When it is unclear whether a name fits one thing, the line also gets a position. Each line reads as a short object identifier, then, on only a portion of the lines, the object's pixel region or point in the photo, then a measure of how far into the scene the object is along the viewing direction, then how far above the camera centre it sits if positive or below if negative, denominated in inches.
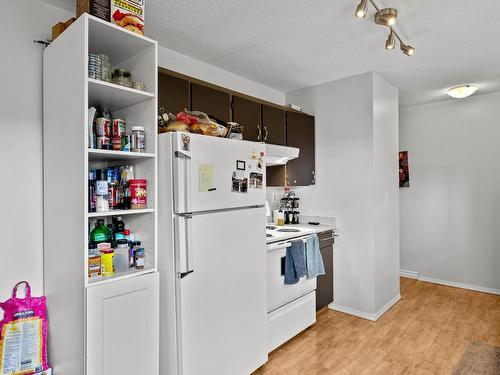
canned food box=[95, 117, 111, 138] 67.1 +14.4
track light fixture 77.8 +43.1
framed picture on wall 184.5 +11.5
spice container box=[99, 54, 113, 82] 67.3 +27.2
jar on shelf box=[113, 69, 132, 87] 70.6 +26.3
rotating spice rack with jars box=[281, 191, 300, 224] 148.8 -7.2
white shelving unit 60.7 -4.9
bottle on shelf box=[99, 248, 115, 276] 65.0 -13.8
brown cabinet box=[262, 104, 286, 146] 123.9 +27.0
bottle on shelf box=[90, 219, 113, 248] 68.6 -8.8
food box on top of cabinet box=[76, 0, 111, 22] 62.6 +37.5
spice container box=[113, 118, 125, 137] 69.6 +14.8
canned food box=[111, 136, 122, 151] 69.2 +11.2
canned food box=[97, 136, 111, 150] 66.8 +11.0
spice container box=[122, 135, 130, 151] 70.8 +11.5
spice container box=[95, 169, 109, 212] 65.1 -0.1
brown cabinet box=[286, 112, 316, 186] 135.6 +20.2
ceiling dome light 141.9 +45.0
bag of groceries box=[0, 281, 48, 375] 63.6 -29.3
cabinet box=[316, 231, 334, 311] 127.6 -35.2
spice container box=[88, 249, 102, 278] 62.7 -13.9
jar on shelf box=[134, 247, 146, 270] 71.0 -14.4
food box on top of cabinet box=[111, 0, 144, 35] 65.8 +38.3
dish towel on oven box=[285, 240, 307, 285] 106.9 -24.3
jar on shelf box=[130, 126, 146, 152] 71.0 +12.3
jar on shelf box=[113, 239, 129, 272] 69.6 -14.1
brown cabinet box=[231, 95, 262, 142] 112.5 +28.0
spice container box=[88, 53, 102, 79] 64.4 +26.3
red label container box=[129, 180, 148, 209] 70.8 +0.0
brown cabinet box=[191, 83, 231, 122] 98.5 +29.7
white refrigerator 71.4 -15.7
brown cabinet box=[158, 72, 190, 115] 89.4 +29.3
